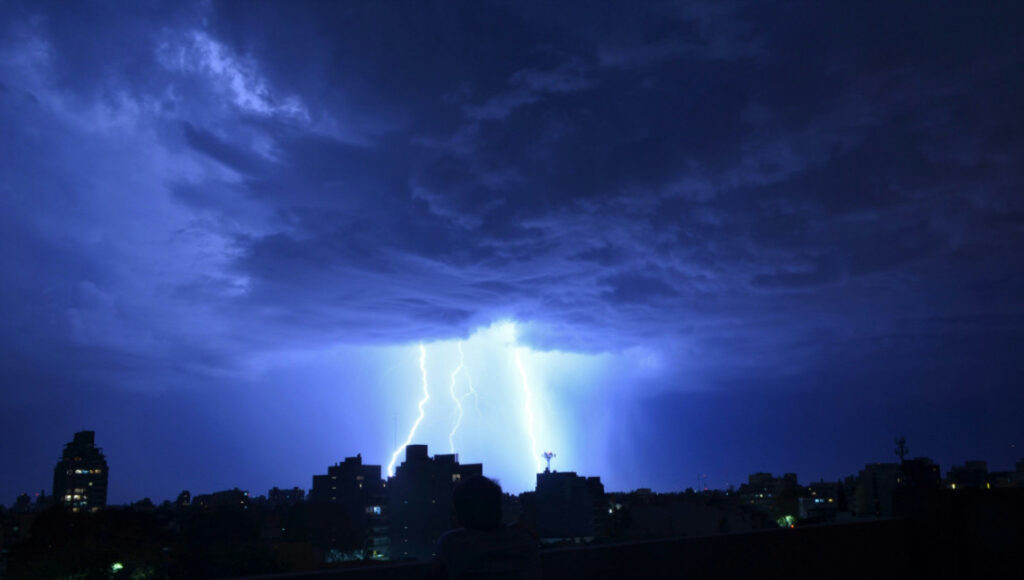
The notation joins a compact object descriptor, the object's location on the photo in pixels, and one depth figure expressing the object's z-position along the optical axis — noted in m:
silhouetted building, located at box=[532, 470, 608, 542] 44.01
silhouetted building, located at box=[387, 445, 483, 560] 51.72
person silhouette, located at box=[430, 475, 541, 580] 2.64
